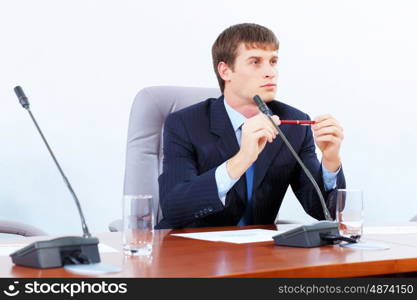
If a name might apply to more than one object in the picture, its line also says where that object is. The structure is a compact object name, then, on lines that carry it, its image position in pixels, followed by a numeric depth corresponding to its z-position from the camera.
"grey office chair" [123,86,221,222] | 3.23
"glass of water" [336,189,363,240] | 2.53
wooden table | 2.01
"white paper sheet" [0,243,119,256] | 2.24
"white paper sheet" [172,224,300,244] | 2.50
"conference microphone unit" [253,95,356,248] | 2.36
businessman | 2.89
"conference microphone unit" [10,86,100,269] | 2.03
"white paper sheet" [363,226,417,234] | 2.78
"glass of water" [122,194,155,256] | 2.23
